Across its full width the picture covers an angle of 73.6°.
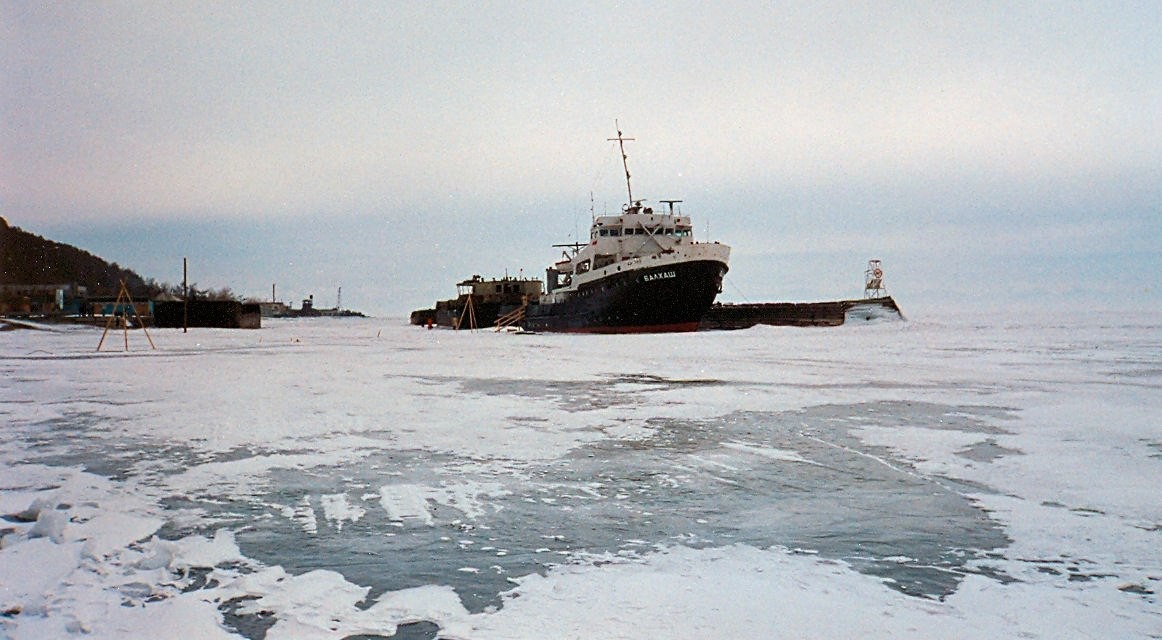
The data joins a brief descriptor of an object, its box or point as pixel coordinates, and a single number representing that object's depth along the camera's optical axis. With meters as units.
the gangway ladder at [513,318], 61.01
